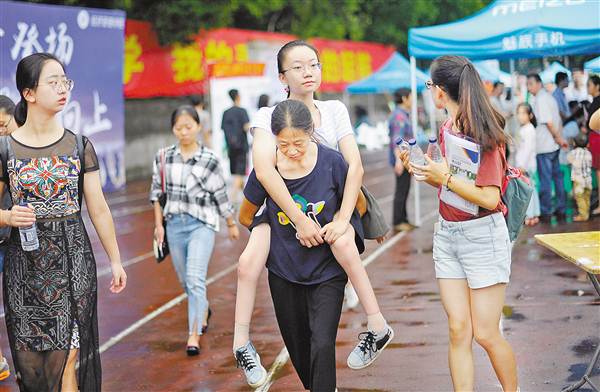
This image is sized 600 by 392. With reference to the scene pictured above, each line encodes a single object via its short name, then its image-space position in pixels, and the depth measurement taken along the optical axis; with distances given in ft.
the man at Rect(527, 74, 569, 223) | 41.78
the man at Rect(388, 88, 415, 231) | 40.52
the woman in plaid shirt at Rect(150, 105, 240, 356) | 22.56
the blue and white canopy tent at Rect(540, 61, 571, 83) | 67.82
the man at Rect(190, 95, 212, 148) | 47.79
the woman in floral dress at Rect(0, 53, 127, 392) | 14.39
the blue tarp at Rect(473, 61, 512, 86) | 74.57
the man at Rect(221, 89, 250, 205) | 51.67
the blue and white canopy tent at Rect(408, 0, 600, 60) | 36.83
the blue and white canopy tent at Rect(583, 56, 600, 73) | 42.52
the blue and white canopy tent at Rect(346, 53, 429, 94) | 76.76
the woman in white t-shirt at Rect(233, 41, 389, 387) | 14.35
